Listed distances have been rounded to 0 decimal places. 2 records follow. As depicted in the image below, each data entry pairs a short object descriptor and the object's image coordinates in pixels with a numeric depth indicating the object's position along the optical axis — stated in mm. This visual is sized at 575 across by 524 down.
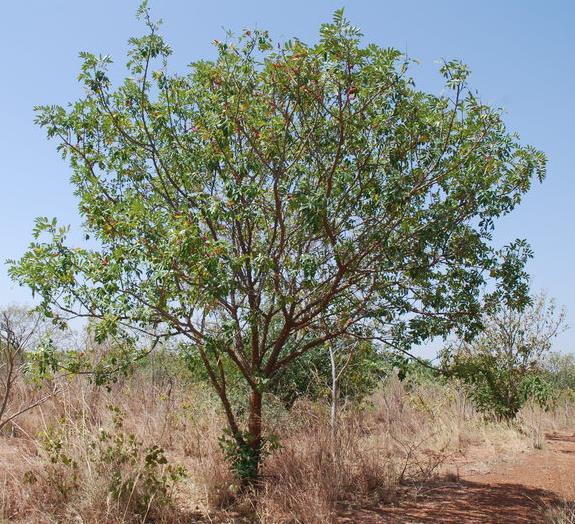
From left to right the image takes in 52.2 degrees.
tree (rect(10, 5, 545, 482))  5316
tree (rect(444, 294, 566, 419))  13422
